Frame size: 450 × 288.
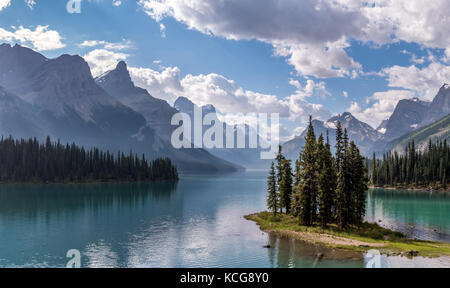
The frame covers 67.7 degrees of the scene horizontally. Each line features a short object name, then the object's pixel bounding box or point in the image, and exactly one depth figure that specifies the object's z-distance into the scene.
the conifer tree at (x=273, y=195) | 93.69
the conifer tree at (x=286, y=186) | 91.31
